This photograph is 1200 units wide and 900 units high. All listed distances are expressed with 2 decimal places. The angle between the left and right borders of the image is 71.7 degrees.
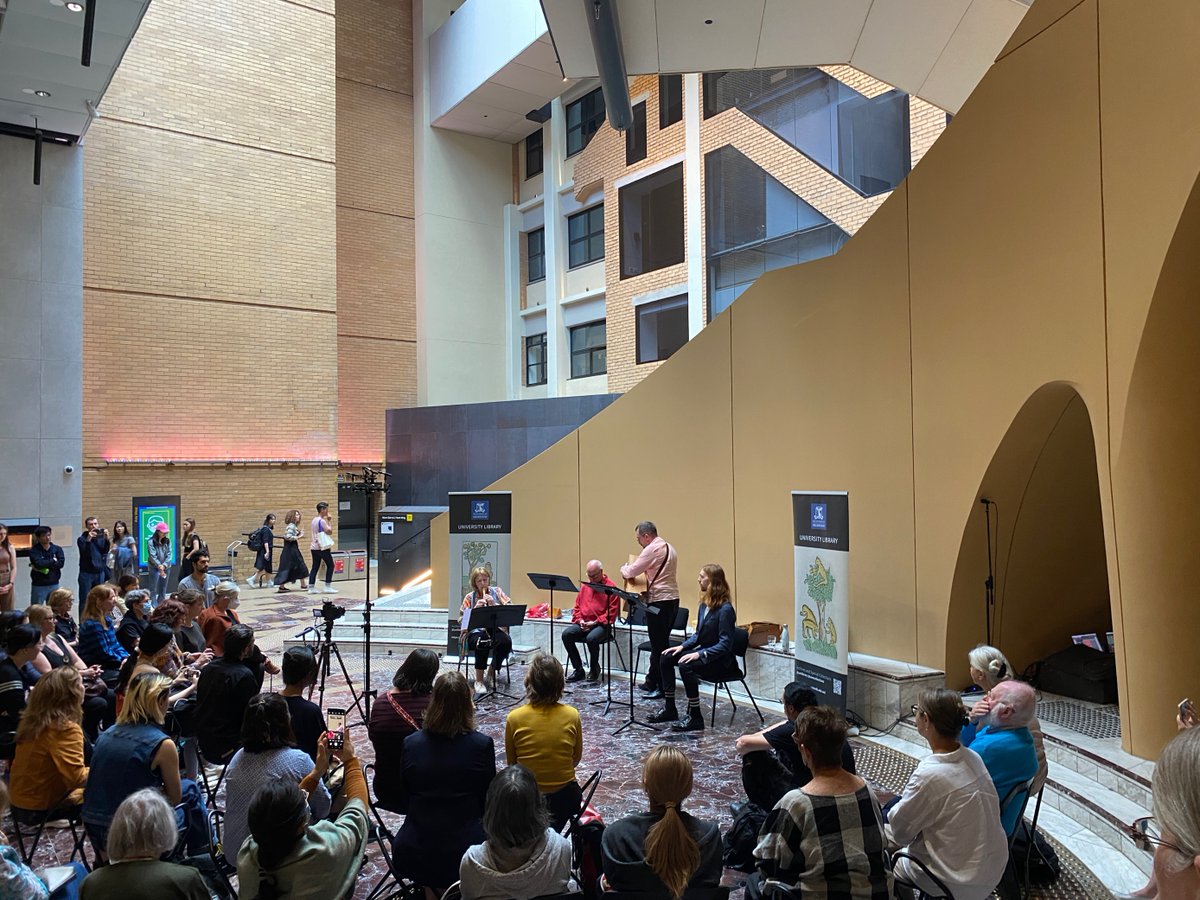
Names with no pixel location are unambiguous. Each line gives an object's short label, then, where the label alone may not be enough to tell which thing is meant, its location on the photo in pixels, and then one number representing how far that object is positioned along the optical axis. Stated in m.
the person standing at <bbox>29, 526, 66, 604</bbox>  10.04
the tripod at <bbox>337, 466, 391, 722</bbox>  5.80
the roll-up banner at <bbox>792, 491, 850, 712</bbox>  5.90
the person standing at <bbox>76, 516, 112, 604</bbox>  11.13
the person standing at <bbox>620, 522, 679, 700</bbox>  7.22
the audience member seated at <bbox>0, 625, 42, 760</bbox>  4.51
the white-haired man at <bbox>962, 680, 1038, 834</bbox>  3.44
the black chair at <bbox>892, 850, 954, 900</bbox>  2.95
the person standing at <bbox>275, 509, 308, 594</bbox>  14.70
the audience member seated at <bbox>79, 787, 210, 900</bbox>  2.37
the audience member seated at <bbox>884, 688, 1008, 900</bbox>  3.01
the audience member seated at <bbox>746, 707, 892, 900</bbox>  2.65
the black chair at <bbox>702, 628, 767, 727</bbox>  6.40
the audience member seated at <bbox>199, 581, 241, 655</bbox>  5.95
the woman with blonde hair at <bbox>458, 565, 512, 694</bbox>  7.54
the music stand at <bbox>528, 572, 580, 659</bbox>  7.32
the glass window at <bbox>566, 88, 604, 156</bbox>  18.09
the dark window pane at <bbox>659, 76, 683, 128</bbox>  15.59
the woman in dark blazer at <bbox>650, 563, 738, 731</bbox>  6.29
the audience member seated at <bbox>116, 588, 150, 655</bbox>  5.71
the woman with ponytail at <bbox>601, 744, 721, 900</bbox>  2.66
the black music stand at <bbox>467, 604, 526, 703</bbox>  6.86
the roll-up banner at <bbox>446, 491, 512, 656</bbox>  8.94
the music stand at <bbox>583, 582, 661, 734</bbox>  6.55
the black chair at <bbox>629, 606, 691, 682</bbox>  7.34
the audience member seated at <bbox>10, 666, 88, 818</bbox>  3.83
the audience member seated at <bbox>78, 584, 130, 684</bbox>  5.86
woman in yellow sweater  3.74
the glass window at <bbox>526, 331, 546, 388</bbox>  19.89
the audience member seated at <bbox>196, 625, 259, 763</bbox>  4.29
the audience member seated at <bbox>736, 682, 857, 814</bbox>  3.89
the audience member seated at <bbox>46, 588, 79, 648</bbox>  5.87
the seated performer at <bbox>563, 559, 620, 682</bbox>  7.75
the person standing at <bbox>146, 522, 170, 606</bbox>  13.20
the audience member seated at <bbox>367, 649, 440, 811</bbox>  3.70
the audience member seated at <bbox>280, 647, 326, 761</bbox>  3.73
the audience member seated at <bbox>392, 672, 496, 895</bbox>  3.13
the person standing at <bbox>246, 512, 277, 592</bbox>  14.64
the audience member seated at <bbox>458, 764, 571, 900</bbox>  2.61
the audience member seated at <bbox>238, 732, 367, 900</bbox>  2.54
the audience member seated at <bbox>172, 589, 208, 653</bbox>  5.75
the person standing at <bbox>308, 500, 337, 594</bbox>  14.65
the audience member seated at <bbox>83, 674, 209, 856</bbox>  3.40
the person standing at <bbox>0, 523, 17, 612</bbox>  8.51
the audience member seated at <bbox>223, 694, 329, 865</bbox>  3.23
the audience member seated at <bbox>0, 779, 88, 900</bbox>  2.46
